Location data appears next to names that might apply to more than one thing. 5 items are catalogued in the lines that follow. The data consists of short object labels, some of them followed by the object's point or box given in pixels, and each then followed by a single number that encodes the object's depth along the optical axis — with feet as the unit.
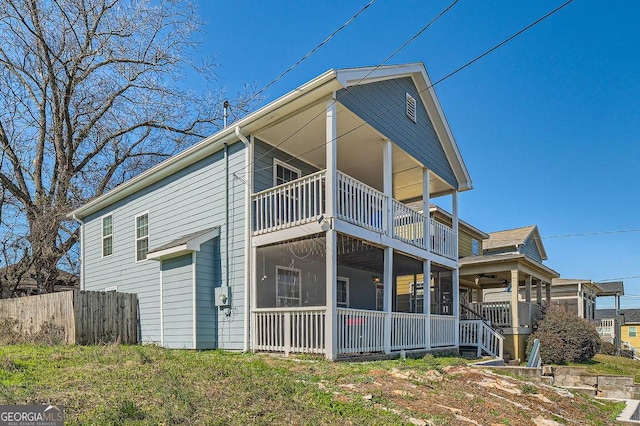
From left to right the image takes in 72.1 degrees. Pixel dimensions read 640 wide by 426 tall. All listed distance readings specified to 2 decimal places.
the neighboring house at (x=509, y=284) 52.75
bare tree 63.72
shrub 50.75
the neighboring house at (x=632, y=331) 135.44
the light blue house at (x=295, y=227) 30.09
